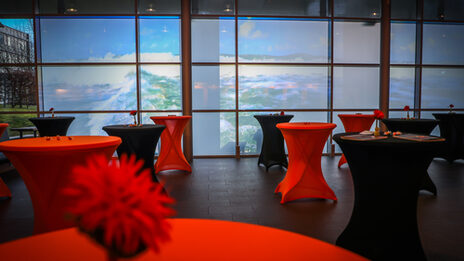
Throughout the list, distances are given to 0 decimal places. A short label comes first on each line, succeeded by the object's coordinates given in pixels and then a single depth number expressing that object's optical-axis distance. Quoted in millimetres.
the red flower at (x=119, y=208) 504
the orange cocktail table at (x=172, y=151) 5855
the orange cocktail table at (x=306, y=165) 4016
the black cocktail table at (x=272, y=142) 6008
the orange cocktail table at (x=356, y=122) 6328
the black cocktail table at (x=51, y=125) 6000
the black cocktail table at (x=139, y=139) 4215
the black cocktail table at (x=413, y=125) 4672
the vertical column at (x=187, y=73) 7297
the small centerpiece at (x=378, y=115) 3074
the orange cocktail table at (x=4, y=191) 4291
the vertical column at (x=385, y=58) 7848
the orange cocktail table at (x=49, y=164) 2328
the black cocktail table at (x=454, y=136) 6660
